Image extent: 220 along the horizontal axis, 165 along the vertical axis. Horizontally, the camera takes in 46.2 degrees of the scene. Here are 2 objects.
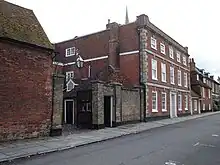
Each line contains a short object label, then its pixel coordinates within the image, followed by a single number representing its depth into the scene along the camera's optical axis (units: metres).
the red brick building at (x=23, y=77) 12.83
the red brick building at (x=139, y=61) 26.33
